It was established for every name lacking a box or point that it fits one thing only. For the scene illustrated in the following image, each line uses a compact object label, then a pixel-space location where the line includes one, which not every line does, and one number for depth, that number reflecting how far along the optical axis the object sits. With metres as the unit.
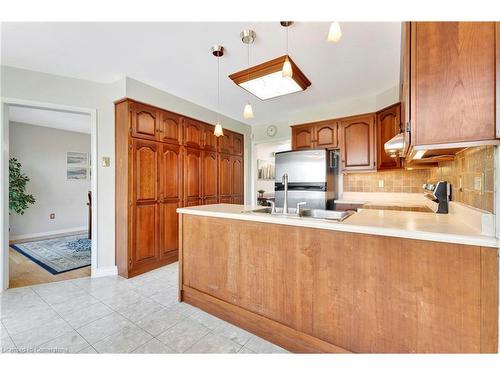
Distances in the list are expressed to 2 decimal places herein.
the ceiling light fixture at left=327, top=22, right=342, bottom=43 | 1.14
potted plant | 3.65
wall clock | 4.44
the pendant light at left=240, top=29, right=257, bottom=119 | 1.79
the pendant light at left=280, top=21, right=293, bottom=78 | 1.44
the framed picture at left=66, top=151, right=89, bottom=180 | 5.01
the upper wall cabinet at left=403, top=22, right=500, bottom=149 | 0.90
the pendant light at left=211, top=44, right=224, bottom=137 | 1.99
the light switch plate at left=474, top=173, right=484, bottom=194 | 1.15
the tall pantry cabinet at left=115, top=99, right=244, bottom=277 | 2.64
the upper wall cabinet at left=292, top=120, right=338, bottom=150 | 3.46
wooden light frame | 1.93
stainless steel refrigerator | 3.26
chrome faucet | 1.86
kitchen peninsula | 1.00
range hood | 1.62
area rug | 3.01
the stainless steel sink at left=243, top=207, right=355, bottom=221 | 1.85
